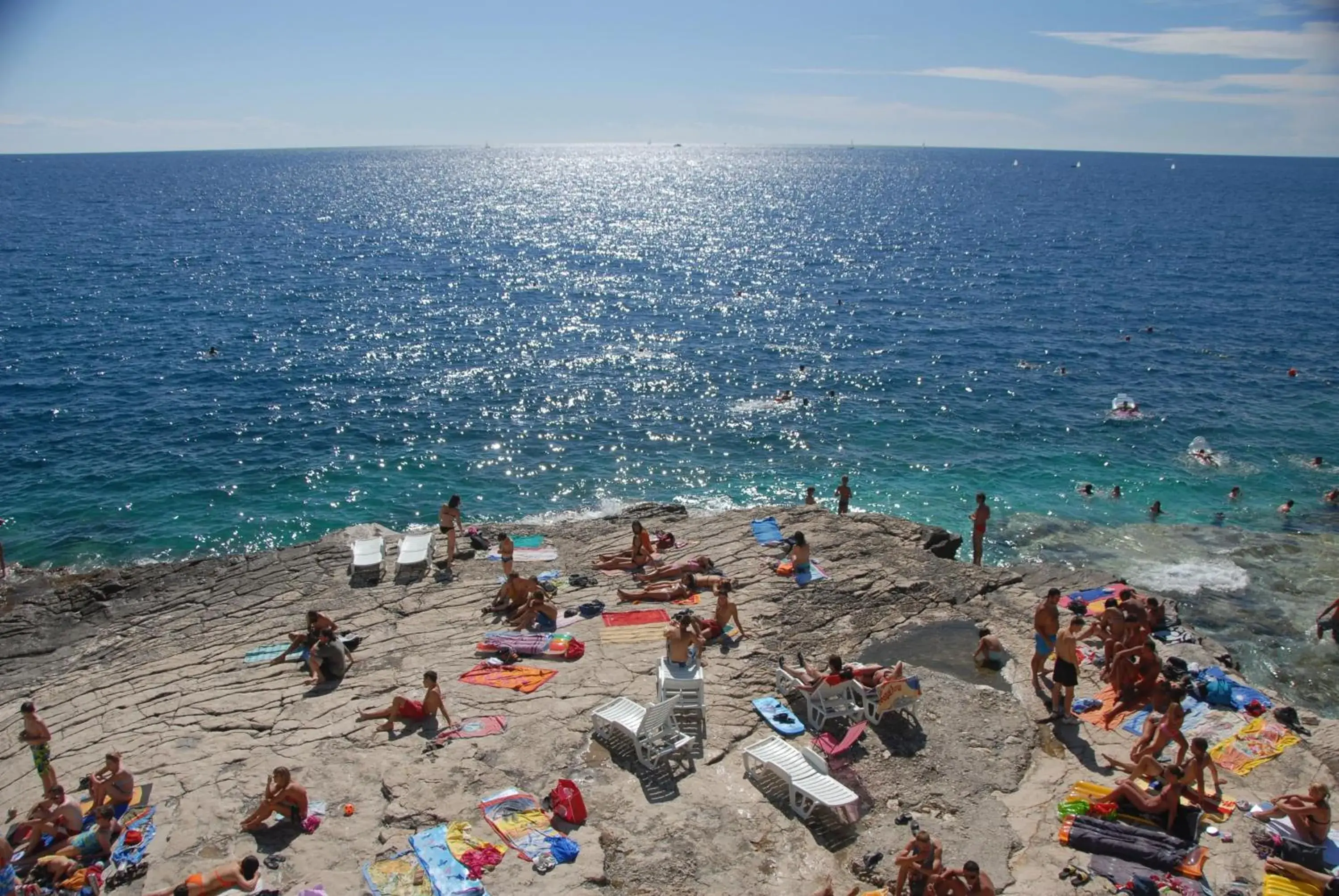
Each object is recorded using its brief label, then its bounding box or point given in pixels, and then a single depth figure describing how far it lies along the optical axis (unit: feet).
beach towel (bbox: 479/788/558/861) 36.99
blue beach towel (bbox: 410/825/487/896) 34.47
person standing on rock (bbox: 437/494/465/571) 68.90
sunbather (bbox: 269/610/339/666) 53.98
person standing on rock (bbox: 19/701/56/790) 44.14
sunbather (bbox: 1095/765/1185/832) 37.76
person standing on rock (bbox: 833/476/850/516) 82.84
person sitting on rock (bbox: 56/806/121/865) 37.58
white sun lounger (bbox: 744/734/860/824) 38.45
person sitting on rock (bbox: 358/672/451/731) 46.01
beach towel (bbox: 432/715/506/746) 44.96
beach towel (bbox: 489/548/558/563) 71.15
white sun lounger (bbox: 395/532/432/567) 68.23
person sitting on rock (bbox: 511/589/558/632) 57.47
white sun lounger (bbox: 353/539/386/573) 68.74
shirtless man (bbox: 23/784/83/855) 38.58
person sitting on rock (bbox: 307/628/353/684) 52.03
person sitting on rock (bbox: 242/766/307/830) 38.27
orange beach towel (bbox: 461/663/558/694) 49.96
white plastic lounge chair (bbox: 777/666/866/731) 45.75
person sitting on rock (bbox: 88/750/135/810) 40.52
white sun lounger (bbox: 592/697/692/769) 42.01
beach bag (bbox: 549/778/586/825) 38.29
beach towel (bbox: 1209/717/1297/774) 44.04
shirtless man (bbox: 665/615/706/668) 47.29
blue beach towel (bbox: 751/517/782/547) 69.82
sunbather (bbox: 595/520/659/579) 66.90
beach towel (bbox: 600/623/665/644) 55.16
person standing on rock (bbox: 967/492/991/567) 75.20
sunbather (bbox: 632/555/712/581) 64.03
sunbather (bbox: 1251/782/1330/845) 36.47
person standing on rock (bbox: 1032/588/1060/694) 49.44
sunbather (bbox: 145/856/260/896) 34.14
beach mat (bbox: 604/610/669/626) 57.52
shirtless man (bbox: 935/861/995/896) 32.91
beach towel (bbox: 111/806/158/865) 37.22
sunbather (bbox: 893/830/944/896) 34.06
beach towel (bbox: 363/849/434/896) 34.83
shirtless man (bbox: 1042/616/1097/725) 46.42
